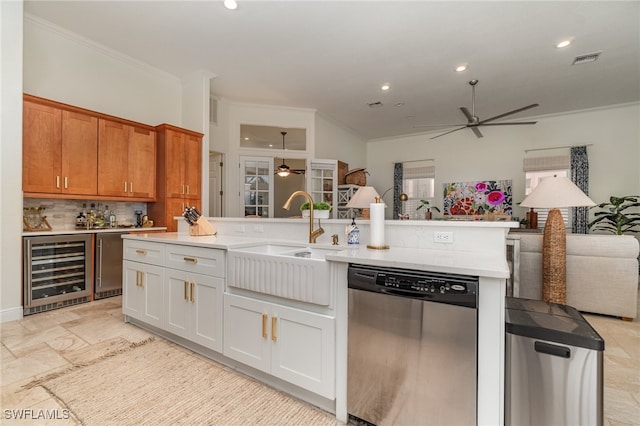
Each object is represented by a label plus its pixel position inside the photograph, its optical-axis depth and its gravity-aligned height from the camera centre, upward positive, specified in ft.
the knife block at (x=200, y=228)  9.37 -0.57
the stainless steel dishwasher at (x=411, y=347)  3.99 -2.07
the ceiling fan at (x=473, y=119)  13.45 +4.58
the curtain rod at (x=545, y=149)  19.23 +4.50
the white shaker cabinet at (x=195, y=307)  6.73 -2.42
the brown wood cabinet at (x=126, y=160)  12.09 +2.26
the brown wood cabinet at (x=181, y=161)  13.58 +2.46
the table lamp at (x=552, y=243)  8.61 -1.02
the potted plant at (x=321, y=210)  7.73 +0.04
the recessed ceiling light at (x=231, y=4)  9.41 +6.96
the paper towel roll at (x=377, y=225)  6.20 -0.29
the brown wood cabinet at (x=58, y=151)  10.06 +2.27
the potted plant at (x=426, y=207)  23.28 +0.40
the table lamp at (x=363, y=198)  10.53 +0.51
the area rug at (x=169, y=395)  5.15 -3.75
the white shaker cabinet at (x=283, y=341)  5.21 -2.62
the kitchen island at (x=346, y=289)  3.90 -1.33
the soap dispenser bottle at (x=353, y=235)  6.85 -0.57
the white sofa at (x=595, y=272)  9.66 -2.11
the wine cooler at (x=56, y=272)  9.97 -2.31
